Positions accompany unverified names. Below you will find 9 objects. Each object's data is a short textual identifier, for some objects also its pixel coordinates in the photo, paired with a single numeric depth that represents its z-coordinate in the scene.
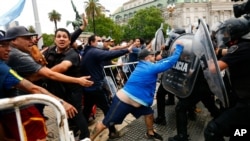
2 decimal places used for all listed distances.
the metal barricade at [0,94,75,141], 1.05
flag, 3.53
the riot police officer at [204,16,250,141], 1.71
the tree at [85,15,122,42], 38.35
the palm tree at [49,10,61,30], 43.50
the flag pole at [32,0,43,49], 5.31
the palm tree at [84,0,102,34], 31.92
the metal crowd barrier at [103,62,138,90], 4.51
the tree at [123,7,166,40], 46.36
